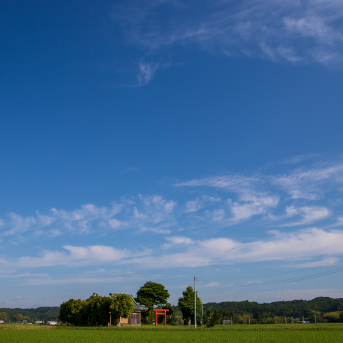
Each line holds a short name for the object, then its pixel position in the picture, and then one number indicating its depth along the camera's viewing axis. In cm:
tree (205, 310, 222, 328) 5901
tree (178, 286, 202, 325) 7287
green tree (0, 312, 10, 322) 18158
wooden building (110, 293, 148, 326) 6347
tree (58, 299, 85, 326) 6650
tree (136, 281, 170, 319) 7575
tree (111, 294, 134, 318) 5925
